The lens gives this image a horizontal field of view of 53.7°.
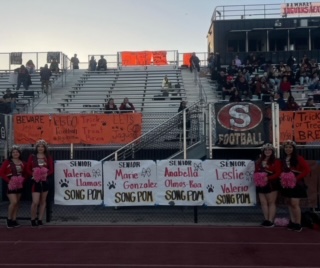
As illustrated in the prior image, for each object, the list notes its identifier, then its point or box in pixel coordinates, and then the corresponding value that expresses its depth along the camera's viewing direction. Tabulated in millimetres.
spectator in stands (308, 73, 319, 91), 12494
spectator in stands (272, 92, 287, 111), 9673
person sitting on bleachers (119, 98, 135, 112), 9655
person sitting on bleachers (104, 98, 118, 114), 9532
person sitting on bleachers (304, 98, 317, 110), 9520
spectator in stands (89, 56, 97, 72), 16895
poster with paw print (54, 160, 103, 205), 6741
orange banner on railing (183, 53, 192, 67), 17682
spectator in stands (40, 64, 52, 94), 13784
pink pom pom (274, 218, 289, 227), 6315
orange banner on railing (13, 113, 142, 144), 8138
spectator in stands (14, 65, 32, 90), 14188
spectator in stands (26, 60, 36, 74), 16400
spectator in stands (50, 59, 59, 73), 15955
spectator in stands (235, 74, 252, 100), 11755
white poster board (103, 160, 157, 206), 6679
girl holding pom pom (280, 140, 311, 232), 6007
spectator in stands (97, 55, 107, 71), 16816
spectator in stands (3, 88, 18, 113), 10842
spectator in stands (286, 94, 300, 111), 9192
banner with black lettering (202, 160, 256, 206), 6598
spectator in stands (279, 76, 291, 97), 11275
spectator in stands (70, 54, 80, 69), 17578
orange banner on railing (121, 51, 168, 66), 17717
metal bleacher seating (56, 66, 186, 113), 12485
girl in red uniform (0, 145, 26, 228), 6367
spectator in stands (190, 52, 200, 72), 15606
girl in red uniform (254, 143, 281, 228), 6229
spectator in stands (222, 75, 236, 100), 11915
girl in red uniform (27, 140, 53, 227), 6358
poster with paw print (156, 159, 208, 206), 6643
